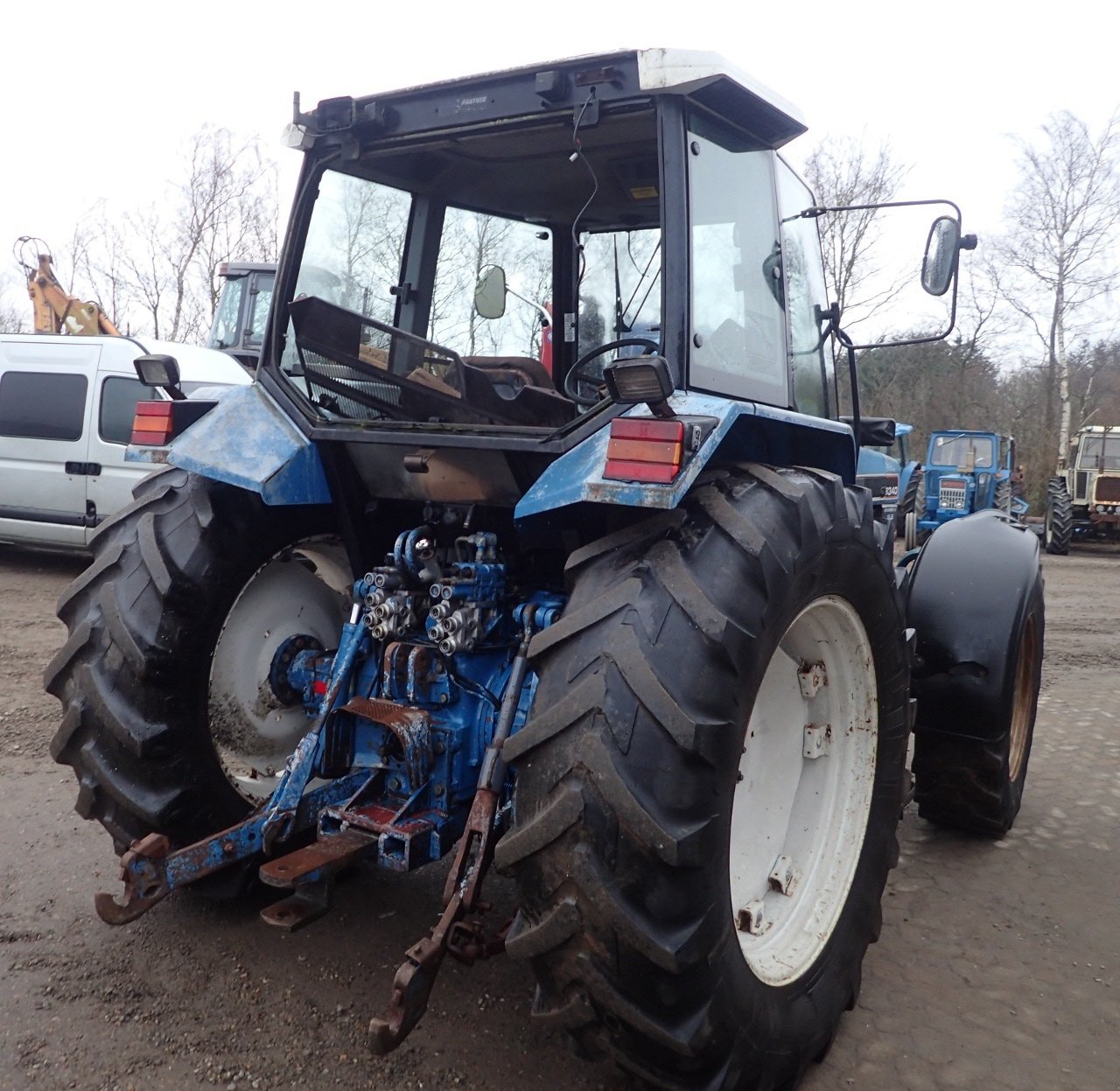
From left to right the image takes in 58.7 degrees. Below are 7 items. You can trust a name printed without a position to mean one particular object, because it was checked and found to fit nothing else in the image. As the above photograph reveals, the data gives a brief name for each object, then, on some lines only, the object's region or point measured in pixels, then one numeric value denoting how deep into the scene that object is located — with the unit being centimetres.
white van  907
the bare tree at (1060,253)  2800
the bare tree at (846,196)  2144
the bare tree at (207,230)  2380
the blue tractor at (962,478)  1816
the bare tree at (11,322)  3105
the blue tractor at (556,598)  193
